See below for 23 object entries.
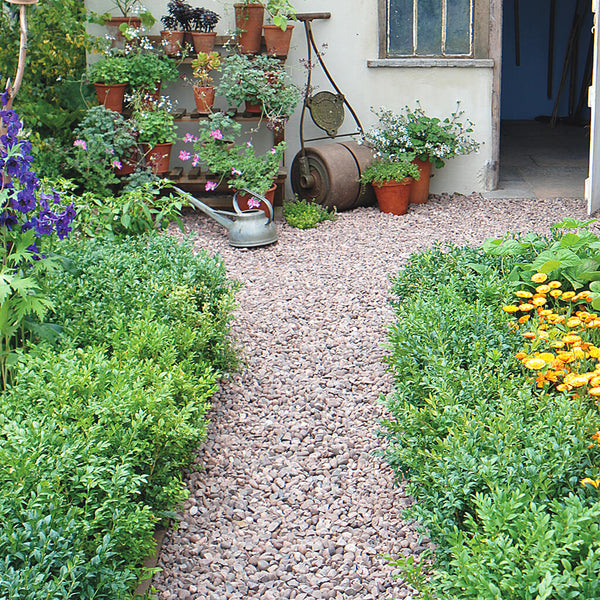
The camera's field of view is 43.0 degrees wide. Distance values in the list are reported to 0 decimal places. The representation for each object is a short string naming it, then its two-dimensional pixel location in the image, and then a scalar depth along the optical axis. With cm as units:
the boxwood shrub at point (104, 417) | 193
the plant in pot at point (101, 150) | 596
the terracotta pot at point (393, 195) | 650
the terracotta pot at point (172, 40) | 639
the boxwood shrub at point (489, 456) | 179
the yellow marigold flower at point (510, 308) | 323
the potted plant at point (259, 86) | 620
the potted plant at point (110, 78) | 621
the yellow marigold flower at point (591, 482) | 209
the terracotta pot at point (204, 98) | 640
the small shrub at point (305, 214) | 622
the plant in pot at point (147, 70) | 629
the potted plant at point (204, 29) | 639
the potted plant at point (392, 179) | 645
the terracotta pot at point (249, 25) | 644
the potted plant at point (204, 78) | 625
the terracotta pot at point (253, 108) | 646
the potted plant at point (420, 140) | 667
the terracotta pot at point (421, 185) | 677
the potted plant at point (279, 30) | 639
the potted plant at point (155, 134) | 622
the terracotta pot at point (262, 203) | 607
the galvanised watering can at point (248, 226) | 567
